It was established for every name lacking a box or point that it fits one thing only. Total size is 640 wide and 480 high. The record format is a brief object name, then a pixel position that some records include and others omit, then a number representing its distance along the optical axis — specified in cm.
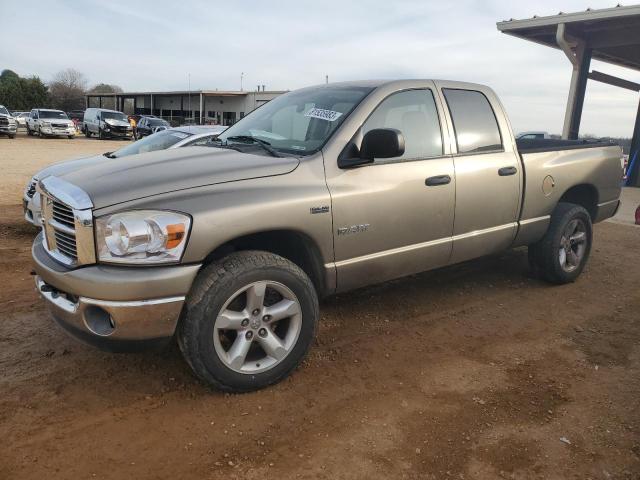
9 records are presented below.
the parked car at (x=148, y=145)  632
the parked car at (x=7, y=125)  2747
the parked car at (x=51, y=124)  2997
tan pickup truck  261
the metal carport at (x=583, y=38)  1080
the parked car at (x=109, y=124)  3081
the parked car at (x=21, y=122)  3962
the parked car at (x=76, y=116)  4899
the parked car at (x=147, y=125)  2998
